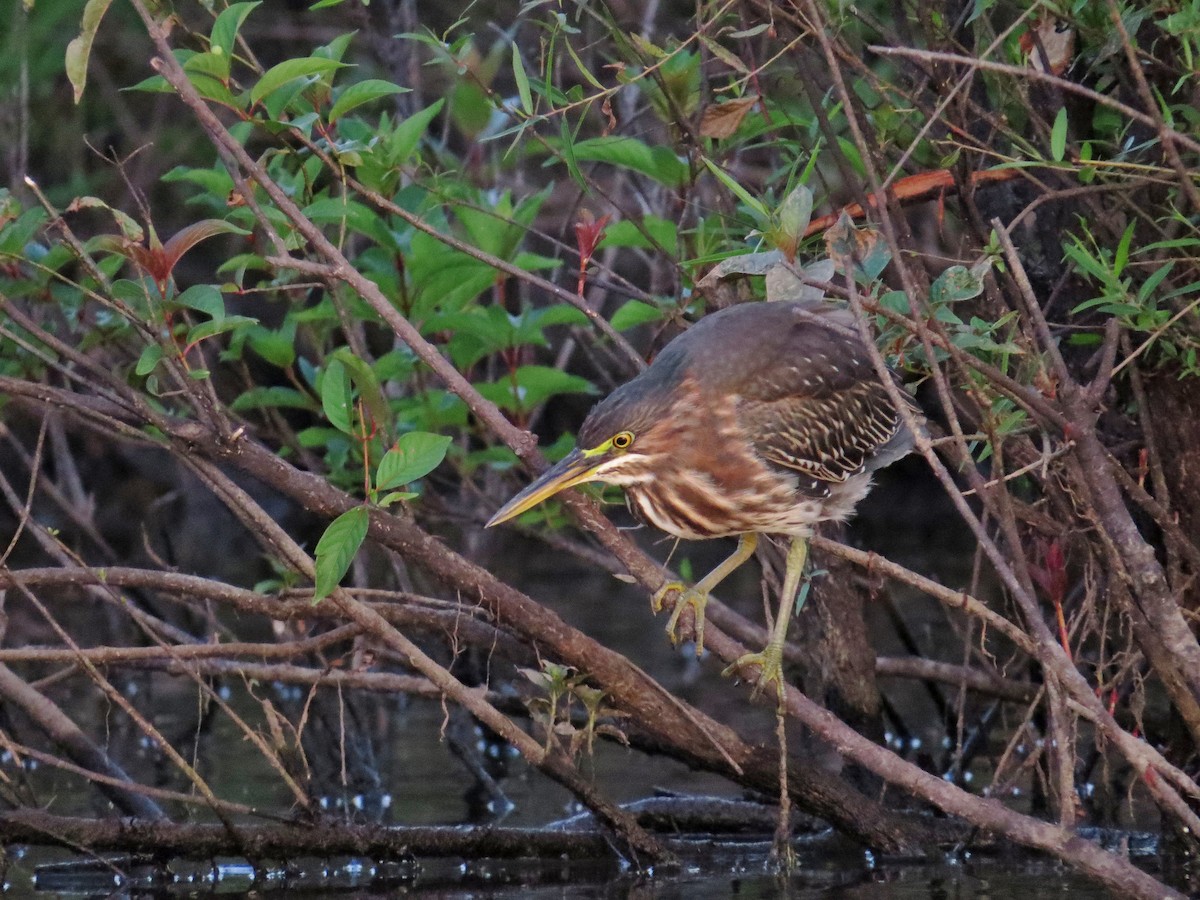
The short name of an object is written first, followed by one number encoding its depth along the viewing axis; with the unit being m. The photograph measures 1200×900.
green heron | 7.48
